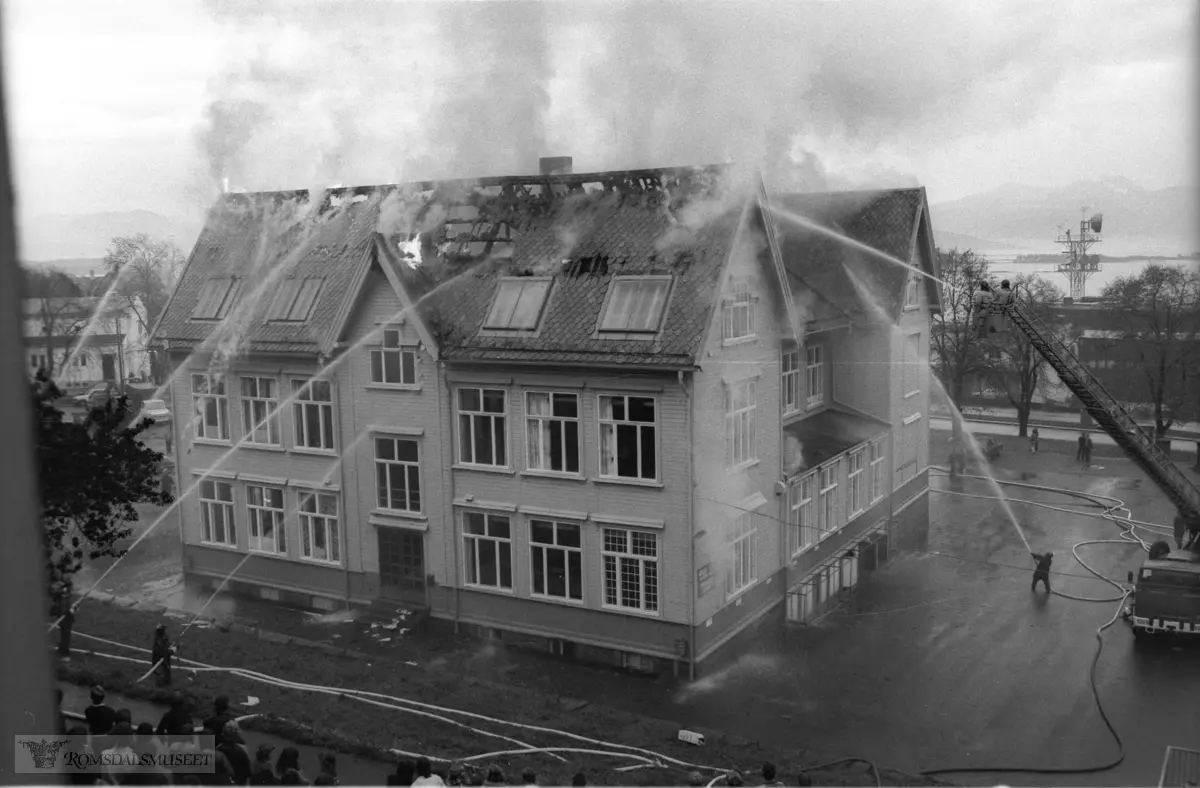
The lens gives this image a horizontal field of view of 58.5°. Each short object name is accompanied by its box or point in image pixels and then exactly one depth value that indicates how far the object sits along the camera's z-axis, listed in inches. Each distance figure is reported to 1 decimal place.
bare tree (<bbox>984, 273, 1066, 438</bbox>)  1669.5
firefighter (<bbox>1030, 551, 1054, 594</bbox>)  996.6
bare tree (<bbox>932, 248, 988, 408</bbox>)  1695.4
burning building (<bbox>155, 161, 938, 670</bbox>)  806.5
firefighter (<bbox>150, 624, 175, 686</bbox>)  735.7
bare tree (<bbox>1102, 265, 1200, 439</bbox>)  1551.4
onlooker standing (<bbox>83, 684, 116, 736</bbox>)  541.0
